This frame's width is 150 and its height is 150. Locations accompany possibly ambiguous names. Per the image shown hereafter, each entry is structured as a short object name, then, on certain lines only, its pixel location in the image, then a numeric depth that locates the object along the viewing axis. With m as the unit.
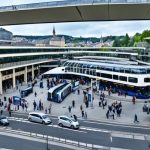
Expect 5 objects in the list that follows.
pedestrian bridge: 6.96
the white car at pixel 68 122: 28.74
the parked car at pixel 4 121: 30.17
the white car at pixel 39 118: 30.67
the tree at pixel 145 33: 100.00
